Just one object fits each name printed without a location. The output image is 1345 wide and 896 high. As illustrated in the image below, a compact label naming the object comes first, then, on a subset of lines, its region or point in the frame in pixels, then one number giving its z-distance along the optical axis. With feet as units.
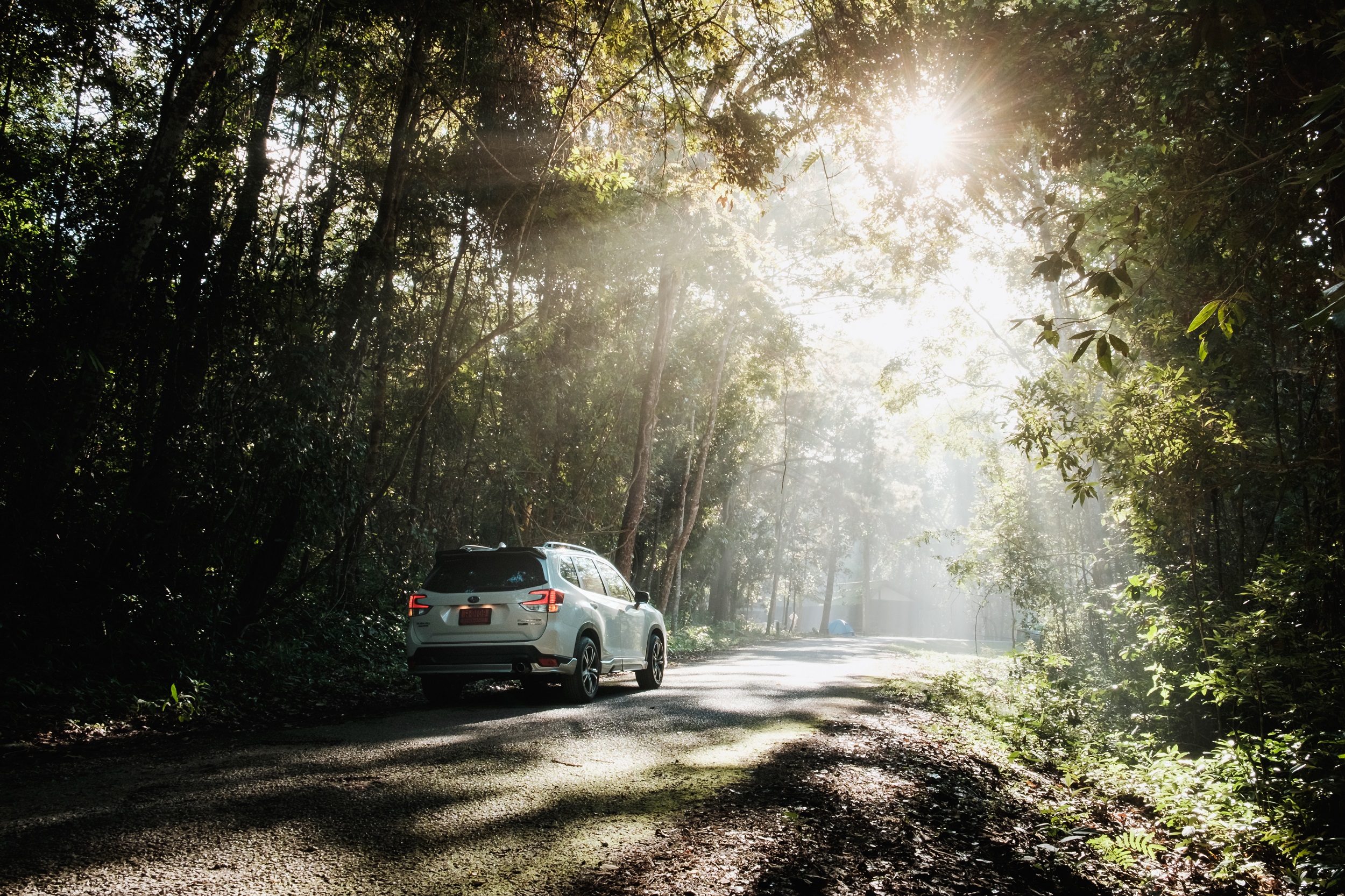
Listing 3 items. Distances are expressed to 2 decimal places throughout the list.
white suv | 27.04
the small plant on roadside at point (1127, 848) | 14.68
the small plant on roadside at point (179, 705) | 22.88
